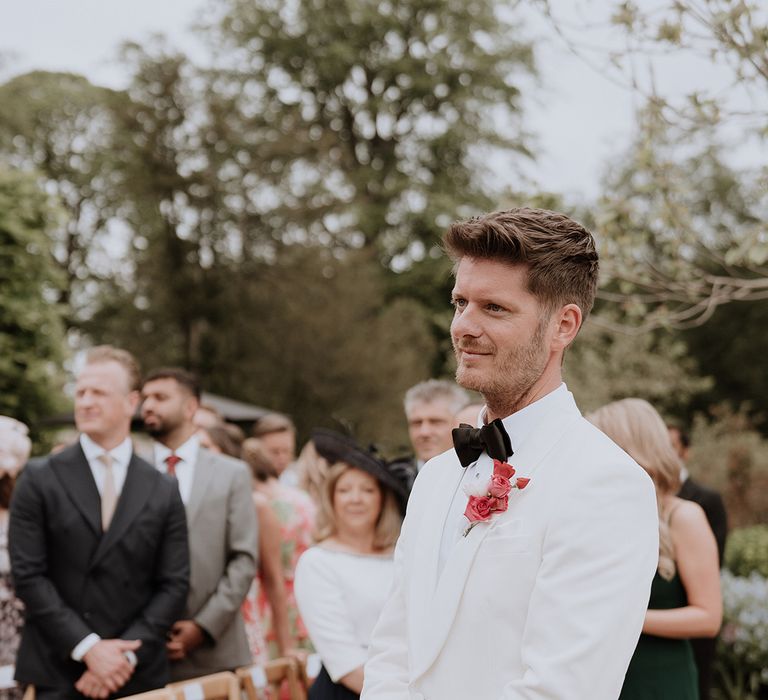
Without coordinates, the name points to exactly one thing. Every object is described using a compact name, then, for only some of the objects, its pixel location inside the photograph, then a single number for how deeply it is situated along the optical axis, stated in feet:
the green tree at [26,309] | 36.47
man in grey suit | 16.22
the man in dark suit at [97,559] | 13.56
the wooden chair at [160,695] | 11.23
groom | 6.20
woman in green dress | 12.28
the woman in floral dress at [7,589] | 15.62
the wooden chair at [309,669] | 14.32
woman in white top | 12.79
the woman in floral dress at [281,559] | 19.35
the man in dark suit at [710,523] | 18.38
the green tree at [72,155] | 90.84
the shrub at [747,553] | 28.81
